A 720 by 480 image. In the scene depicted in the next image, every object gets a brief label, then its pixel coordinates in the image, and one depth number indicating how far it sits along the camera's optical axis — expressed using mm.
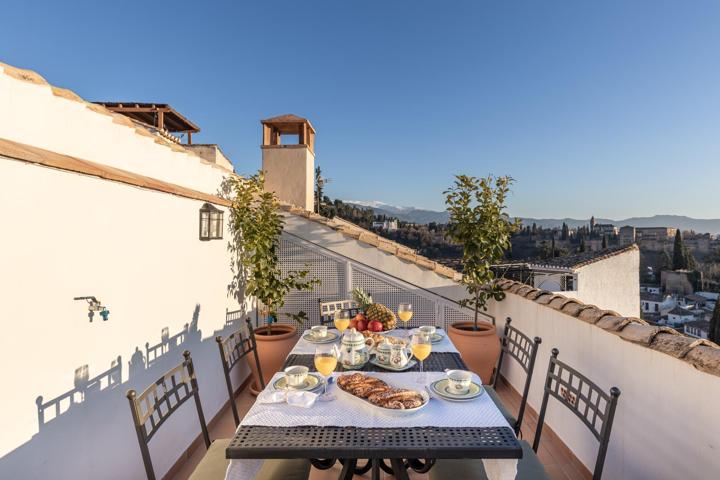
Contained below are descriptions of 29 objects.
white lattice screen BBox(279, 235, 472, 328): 5051
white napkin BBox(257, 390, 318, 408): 1882
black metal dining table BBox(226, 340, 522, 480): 1486
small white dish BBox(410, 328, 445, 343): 3090
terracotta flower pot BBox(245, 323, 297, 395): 4172
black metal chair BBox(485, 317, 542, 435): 2545
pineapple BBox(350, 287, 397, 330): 3264
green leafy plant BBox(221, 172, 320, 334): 4484
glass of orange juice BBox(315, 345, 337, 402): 2025
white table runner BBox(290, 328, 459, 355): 2846
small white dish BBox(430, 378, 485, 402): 1934
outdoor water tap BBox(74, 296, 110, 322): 2044
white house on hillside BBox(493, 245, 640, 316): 10648
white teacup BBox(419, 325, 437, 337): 3104
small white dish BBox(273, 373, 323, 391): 2057
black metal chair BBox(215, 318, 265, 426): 2568
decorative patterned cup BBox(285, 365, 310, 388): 2074
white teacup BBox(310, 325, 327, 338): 3146
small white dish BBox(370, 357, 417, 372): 2416
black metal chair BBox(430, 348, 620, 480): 1689
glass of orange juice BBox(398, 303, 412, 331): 3250
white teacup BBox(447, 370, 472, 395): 2035
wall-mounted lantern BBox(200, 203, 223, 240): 3590
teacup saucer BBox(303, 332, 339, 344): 3086
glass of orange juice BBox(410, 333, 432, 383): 2234
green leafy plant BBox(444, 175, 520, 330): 4418
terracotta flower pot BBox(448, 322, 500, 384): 4152
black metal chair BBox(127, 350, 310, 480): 1657
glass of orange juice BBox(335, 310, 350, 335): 2984
